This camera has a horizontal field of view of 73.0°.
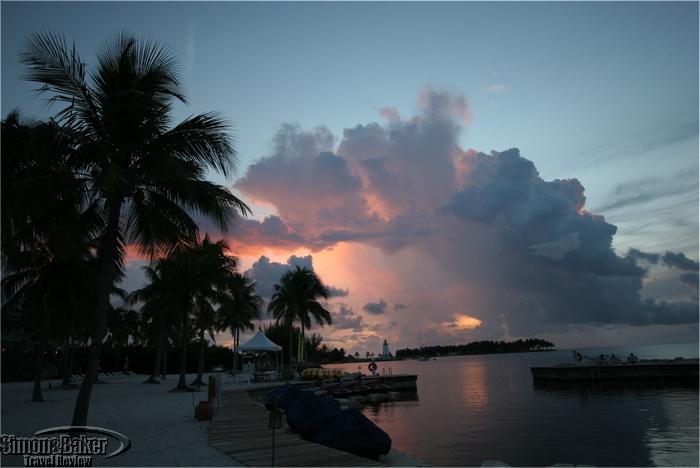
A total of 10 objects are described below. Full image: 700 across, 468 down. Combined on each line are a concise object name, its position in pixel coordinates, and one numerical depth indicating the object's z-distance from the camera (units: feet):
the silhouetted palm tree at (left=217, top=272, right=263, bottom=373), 153.11
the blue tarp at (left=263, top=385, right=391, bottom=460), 39.50
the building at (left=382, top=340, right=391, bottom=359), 306.84
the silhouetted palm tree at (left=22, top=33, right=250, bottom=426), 38.83
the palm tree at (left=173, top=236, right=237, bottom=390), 103.81
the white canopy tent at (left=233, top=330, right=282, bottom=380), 119.03
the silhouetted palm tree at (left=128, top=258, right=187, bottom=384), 103.91
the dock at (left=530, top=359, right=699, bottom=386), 162.81
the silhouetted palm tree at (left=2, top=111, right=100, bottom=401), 37.32
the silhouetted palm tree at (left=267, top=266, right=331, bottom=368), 176.35
